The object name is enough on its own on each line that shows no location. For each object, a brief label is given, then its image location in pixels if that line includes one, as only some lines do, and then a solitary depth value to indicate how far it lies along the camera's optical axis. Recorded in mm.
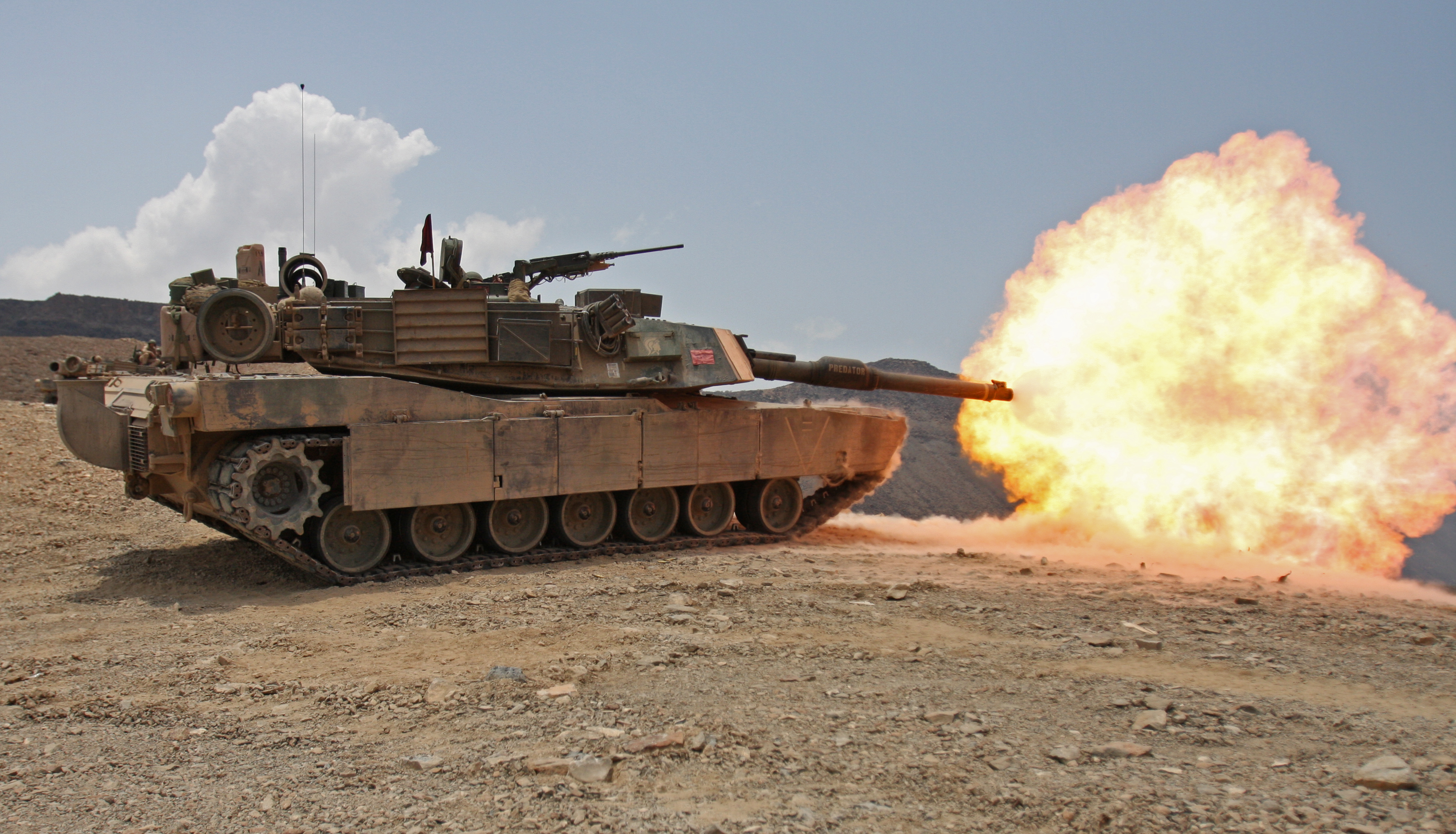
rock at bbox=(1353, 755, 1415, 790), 4809
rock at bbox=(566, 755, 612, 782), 4945
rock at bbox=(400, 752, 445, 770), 5145
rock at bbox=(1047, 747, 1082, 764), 5160
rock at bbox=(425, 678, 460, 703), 6305
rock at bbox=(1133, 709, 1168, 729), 5738
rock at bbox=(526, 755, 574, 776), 5031
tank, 10500
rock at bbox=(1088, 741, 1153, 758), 5262
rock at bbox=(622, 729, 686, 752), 5355
